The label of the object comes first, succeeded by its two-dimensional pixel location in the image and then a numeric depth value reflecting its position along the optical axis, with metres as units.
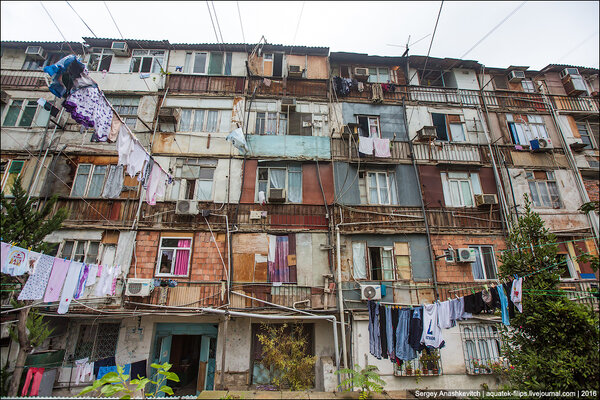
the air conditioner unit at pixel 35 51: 13.98
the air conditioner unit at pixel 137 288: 10.41
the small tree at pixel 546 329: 5.17
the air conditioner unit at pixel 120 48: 14.09
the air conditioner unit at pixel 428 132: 13.24
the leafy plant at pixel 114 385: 3.62
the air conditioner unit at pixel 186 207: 11.60
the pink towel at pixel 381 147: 13.03
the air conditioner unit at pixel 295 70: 14.06
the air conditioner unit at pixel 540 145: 13.69
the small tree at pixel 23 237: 8.35
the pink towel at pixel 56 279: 6.93
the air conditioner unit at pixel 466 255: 11.57
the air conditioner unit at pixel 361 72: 14.54
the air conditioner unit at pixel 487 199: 12.38
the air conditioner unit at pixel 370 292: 10.92
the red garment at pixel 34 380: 8.79
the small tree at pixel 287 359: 9.54
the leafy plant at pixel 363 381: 5.73
